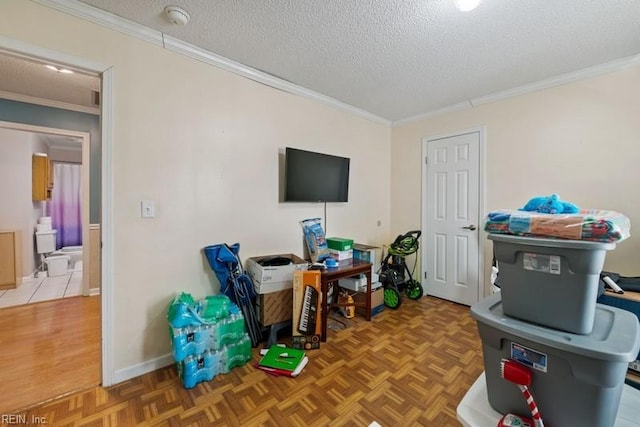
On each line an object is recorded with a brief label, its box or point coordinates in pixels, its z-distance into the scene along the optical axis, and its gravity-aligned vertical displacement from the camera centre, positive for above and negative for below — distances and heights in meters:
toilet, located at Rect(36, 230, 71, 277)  4.30 -0.76
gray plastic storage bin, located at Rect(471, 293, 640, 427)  0.64 -0.40
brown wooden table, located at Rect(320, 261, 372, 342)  2.43 -0.63
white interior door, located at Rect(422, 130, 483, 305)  3.18 -0.05
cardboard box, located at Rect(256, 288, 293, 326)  2.29 -0.84
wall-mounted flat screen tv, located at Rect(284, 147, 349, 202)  2.71 +0.40
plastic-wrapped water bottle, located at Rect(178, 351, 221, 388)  1.80 -1.10
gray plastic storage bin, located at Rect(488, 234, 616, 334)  0.73 -0.19
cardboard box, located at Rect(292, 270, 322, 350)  2.32 -0.83
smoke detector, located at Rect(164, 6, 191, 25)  1.72 +1.32
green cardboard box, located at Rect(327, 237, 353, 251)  2.91 -0.35
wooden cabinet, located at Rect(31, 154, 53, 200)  4.27 +0.58
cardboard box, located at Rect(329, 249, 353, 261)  2.90 -0.46
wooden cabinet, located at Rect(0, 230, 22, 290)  3.62 -0.69
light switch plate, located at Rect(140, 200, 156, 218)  1.97 +0.02
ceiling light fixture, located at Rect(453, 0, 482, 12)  1.59 +1.29
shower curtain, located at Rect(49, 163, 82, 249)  5.73 +0.16
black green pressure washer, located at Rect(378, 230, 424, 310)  3.20 -0.76
